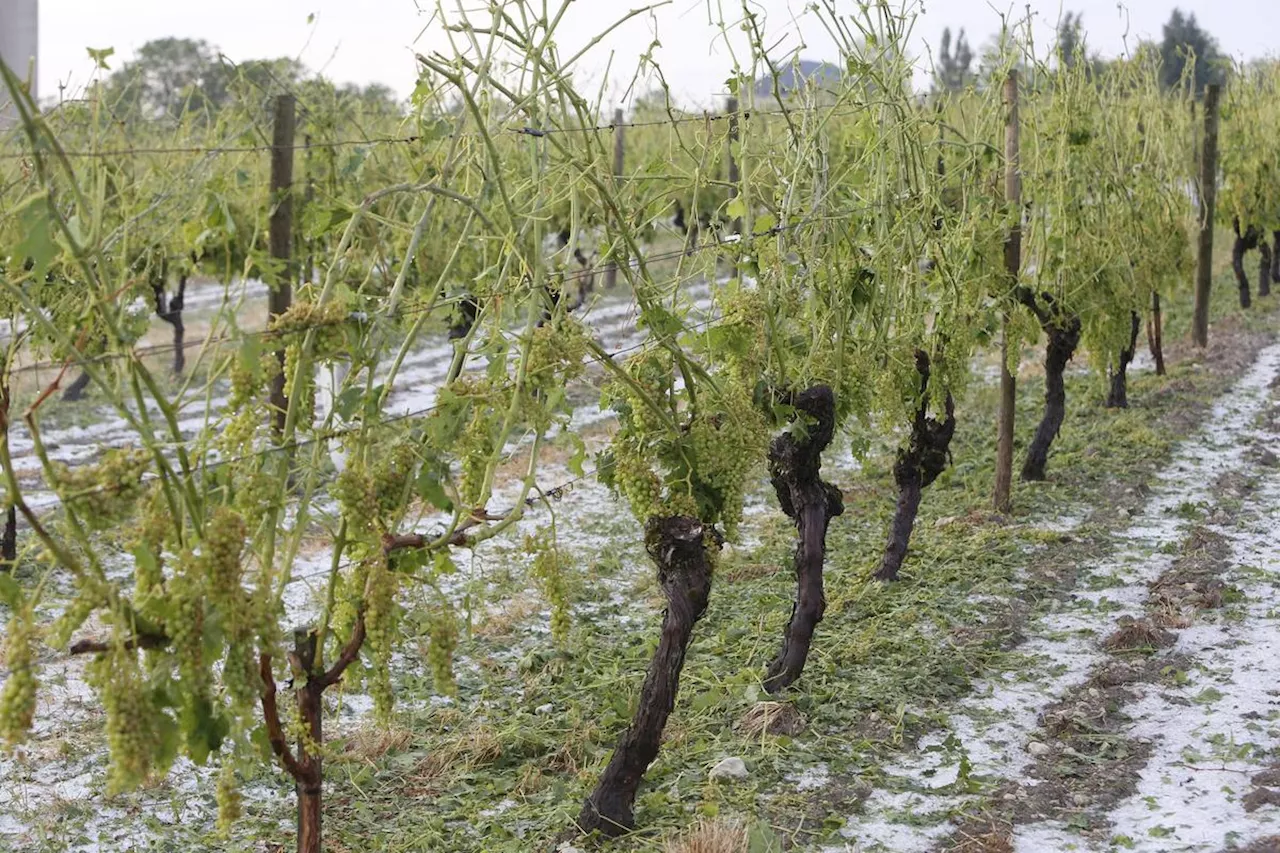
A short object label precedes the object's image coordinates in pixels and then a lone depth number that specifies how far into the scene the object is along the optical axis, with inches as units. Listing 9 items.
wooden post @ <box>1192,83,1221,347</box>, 415.5
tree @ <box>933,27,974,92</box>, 2034.9
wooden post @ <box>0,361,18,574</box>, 221.8
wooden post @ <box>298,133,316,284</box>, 370.6
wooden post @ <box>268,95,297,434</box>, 273.9
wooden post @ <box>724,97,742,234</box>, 598.0
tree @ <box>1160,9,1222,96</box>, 1734.7
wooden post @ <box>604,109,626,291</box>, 650.8
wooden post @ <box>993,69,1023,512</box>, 247.1
